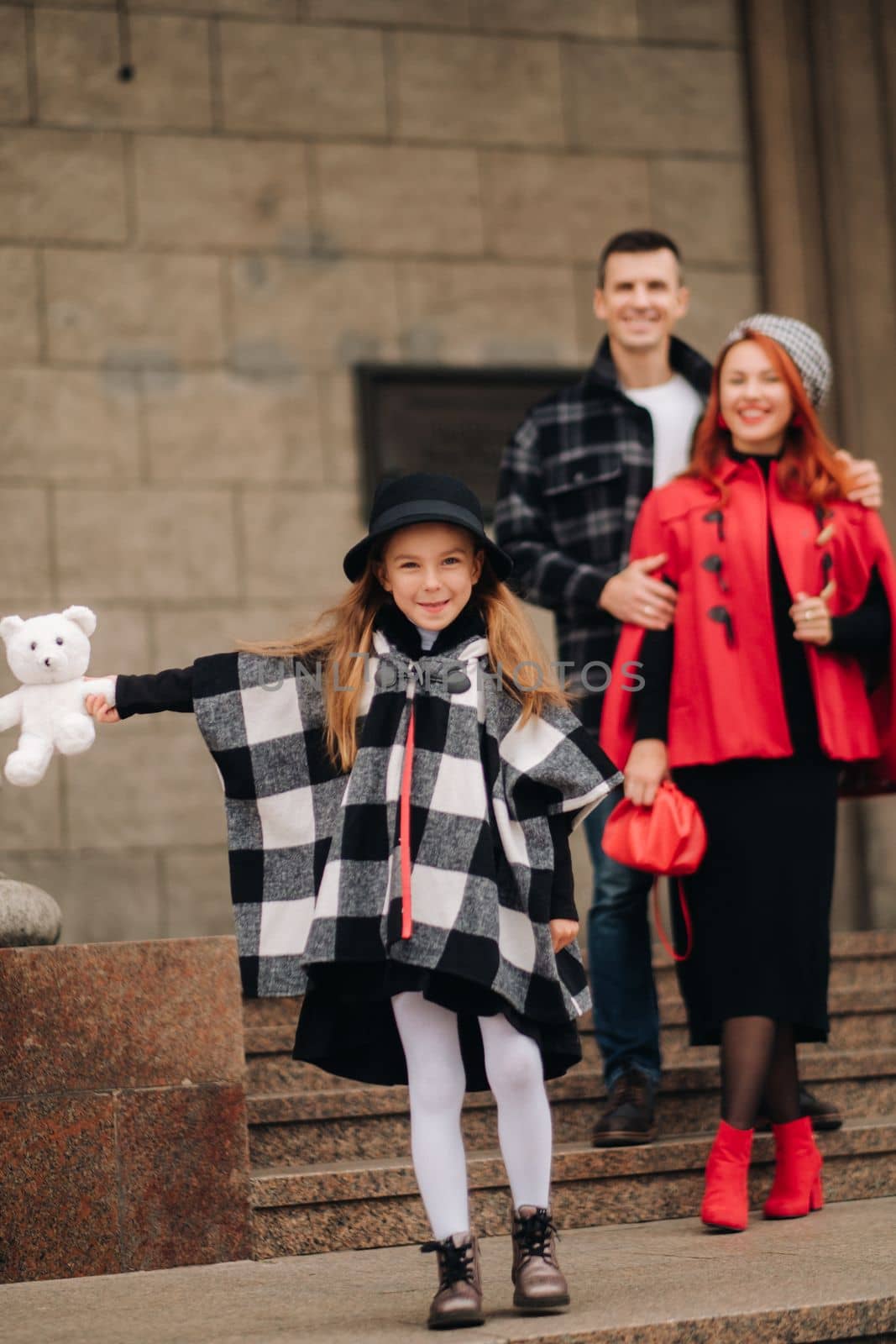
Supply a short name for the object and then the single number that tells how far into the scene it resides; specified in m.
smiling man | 5.31
